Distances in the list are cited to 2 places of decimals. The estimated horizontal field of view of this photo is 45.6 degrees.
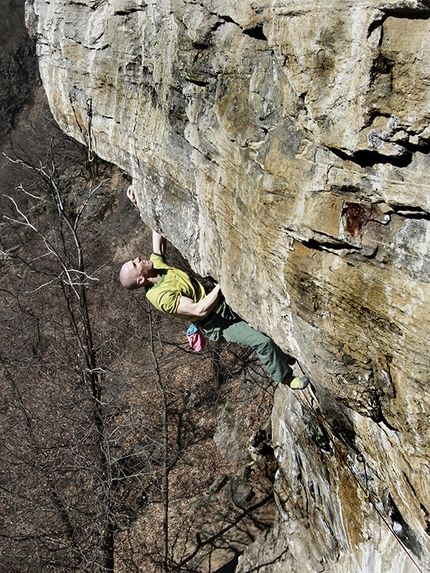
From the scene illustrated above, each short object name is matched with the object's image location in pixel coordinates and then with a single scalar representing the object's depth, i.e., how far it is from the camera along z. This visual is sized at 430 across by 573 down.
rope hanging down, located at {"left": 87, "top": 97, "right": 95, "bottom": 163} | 6.24
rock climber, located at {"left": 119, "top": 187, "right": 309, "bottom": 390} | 4.64
